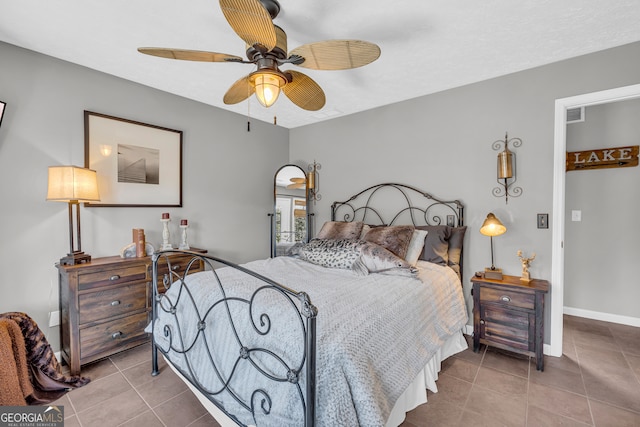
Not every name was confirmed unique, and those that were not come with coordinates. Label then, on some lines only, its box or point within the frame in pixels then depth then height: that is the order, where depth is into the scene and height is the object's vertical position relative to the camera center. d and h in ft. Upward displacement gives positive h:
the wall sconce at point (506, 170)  8.64 +1.23
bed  3.84 -2.07
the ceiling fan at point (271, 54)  4.37 +2.83
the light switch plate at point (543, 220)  8.31 -0.28
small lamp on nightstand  8.28 -0.53
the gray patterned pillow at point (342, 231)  10.44 -0.75
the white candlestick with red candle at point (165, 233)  9.65 -0.82
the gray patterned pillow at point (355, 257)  7.88 -1.33
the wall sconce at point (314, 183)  13.61 +1.27
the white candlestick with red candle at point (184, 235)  10.15 -0.90
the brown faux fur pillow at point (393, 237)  8.88 -0.87
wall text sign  10.18 +1.93
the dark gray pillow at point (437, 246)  9.17 -1.13
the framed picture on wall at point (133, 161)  8.71 +1.57
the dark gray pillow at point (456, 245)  9.29 -1.10
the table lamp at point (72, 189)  7.19 +0.49
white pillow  8.91 -1.12
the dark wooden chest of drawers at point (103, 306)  7.30 -2.62
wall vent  11.05 +3.66
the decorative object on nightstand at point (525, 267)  8.12 -1.60
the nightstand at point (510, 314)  7.55 -2.83
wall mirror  13.56 +0.23
